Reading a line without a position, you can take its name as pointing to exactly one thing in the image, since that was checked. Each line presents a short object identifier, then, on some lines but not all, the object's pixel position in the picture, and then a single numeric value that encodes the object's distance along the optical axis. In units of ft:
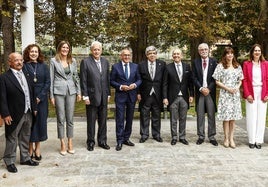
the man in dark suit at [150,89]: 22.00
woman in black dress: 17.84
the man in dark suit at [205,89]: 21.56
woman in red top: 20.77
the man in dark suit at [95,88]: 20.29
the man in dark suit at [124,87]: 21.11
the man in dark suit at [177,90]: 21.89
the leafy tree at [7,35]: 41.22
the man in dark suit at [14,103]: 16.38
